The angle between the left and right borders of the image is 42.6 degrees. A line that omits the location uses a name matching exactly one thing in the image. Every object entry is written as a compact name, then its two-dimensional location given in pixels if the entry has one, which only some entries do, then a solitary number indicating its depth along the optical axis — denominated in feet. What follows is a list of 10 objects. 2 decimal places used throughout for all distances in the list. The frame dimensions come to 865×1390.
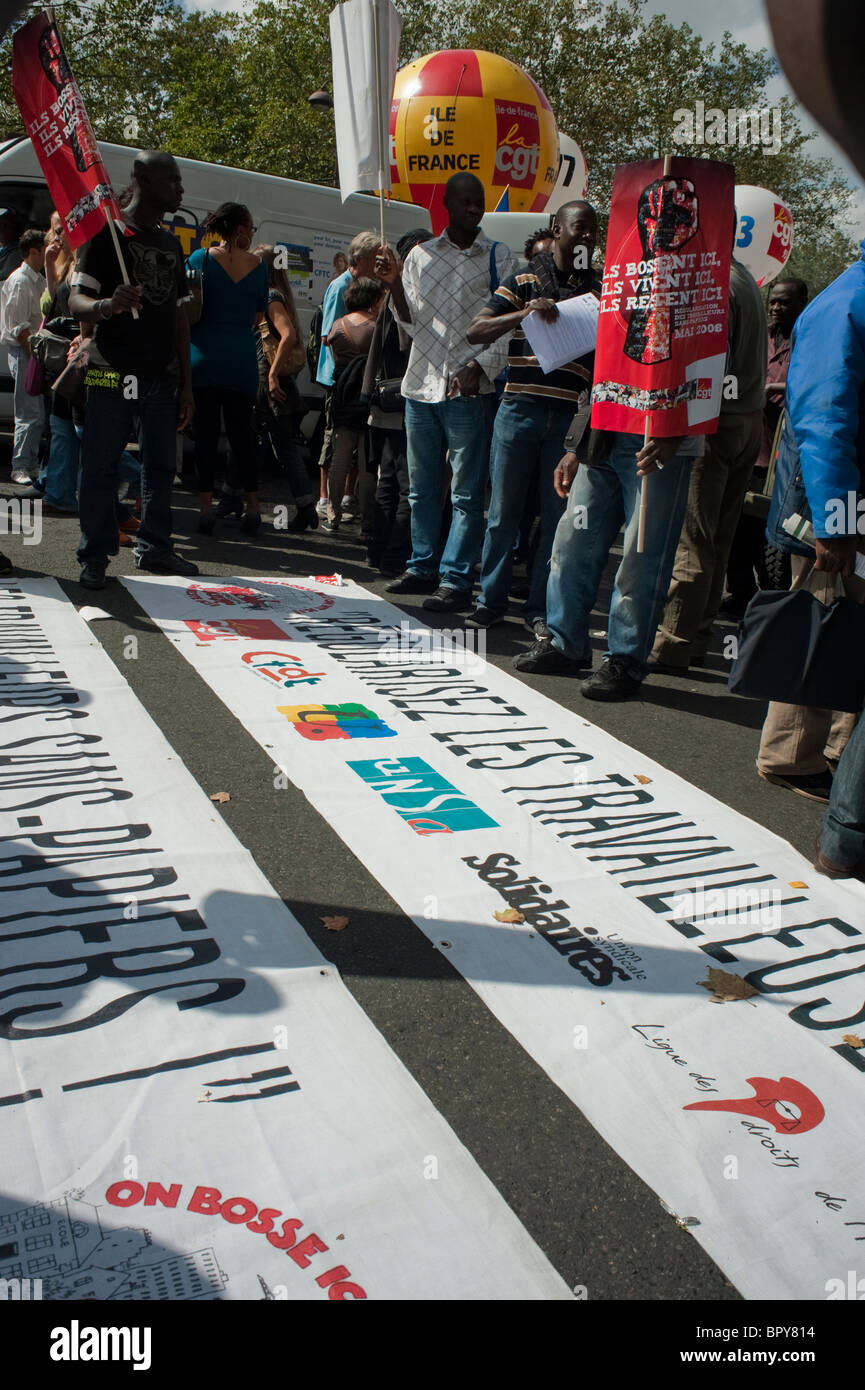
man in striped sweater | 15.65
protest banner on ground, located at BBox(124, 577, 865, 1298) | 6.23
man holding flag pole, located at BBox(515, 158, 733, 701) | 13.56
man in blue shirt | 22.45
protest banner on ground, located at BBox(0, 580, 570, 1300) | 5.32
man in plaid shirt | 18.07
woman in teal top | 21.84
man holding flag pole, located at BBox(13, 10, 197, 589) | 15.42
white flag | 19.56
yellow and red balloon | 41.01
